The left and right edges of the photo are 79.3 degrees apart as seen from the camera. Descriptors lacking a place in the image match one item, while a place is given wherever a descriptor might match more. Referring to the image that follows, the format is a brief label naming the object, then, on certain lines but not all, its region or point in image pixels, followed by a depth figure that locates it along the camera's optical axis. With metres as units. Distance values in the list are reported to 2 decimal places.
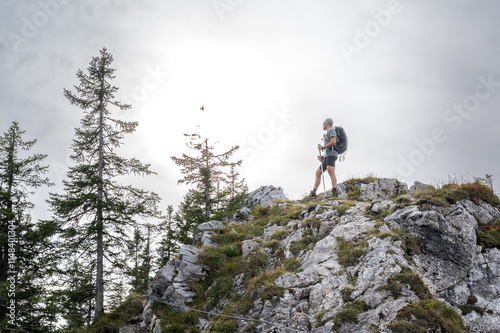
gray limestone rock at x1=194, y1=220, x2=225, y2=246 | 14.14
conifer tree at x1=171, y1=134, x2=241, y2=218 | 20.42
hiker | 13.44
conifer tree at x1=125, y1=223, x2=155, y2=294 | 15.84
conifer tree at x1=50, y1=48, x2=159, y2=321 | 15.70
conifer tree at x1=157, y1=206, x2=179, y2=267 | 25.26
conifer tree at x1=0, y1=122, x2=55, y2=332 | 15.66
